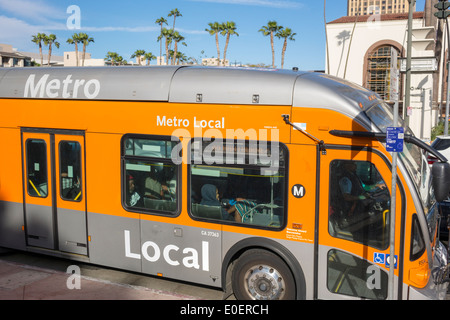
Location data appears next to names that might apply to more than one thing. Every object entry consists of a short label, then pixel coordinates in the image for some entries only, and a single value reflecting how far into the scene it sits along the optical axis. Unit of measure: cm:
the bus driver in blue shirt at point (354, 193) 515
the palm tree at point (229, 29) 5212
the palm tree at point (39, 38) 6719
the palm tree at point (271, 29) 4825
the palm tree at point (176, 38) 6047
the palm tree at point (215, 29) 5241
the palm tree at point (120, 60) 6931
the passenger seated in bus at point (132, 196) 653
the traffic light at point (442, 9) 1580
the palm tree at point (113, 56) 6844
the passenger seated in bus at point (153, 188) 634
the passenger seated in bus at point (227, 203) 585
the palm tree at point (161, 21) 6334
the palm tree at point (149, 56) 6988
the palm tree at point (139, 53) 7177
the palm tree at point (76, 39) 6166
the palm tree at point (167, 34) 6025
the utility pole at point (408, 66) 1593
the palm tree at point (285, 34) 4842
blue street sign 469
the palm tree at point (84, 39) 6181
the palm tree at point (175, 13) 6106
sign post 470
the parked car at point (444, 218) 860
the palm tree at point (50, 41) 6706
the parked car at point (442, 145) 1499
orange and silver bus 518
